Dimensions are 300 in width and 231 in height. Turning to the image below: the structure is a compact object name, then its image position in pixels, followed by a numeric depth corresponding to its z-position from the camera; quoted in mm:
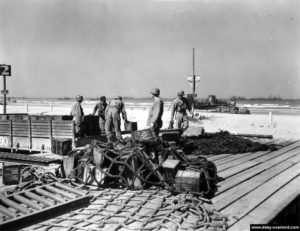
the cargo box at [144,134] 7094
